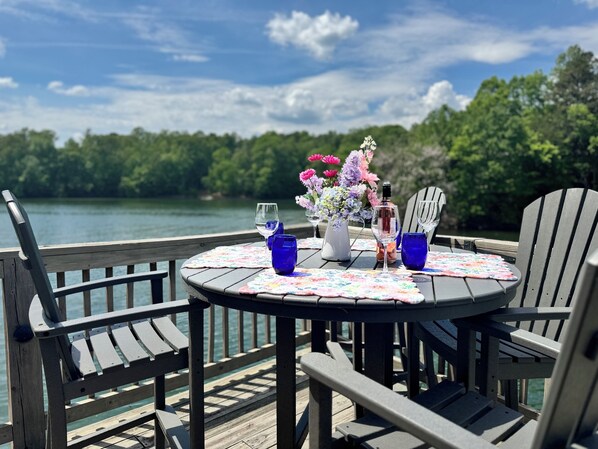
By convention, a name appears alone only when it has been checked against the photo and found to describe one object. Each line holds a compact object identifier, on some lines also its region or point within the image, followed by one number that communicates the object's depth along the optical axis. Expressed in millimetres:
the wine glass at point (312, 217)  1957
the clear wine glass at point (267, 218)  2014
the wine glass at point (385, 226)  1690
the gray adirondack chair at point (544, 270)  1690
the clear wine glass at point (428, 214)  1937
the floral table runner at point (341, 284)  1354
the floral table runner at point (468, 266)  1656
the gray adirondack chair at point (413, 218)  2770
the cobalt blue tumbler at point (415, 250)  1717
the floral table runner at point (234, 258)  1835
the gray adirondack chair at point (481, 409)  723
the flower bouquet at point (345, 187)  1766
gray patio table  1288
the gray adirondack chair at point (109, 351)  1453
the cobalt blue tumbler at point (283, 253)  1639
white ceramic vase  1942
